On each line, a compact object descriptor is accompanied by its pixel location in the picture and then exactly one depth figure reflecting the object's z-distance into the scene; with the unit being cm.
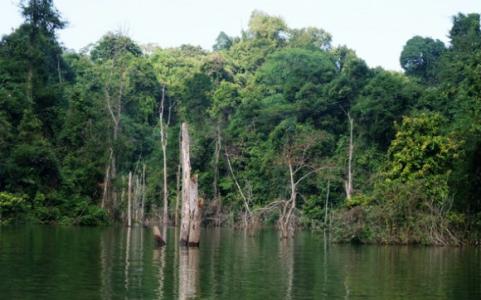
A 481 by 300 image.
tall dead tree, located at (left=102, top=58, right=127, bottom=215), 6125
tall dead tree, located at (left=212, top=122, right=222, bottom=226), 6962
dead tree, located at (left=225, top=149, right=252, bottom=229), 5452
